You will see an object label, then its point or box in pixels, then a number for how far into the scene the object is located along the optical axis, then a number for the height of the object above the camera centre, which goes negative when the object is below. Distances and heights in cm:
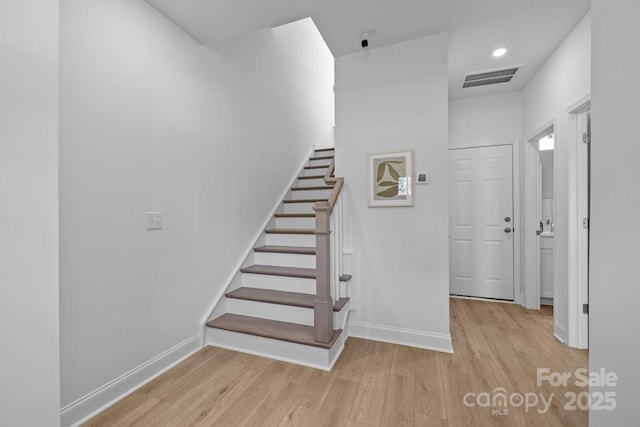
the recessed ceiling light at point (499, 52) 252 +145
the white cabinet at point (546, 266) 327 -69
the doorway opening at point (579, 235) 228 -22
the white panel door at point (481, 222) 343 -17
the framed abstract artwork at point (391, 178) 238 +27
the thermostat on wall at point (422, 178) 233 +26
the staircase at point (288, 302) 203 -76
